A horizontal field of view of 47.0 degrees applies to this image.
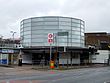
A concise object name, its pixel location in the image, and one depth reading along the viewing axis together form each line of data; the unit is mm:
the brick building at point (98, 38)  45270
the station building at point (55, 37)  26675
